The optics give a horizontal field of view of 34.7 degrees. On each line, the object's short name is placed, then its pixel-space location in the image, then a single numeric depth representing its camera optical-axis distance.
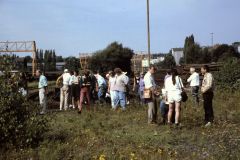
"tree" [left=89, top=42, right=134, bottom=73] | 48.64
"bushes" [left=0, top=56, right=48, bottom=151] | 7.78
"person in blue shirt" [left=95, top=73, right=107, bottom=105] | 18.03
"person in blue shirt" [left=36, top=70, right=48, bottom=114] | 15.22
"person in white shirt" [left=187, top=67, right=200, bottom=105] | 17.08
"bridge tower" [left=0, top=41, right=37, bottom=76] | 39.80
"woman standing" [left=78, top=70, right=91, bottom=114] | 15.84
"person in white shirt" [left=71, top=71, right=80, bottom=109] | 17.00
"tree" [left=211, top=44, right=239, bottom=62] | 56.50
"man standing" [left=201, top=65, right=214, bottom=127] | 10.91
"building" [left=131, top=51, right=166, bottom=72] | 53.30
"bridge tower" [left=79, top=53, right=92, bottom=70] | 49.38
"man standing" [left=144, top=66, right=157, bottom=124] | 11.41
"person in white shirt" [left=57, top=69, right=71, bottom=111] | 16.95
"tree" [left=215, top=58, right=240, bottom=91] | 20.71
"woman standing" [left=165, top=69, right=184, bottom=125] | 10.66
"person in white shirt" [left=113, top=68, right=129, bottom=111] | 15.56
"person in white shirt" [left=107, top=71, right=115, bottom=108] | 15.77
